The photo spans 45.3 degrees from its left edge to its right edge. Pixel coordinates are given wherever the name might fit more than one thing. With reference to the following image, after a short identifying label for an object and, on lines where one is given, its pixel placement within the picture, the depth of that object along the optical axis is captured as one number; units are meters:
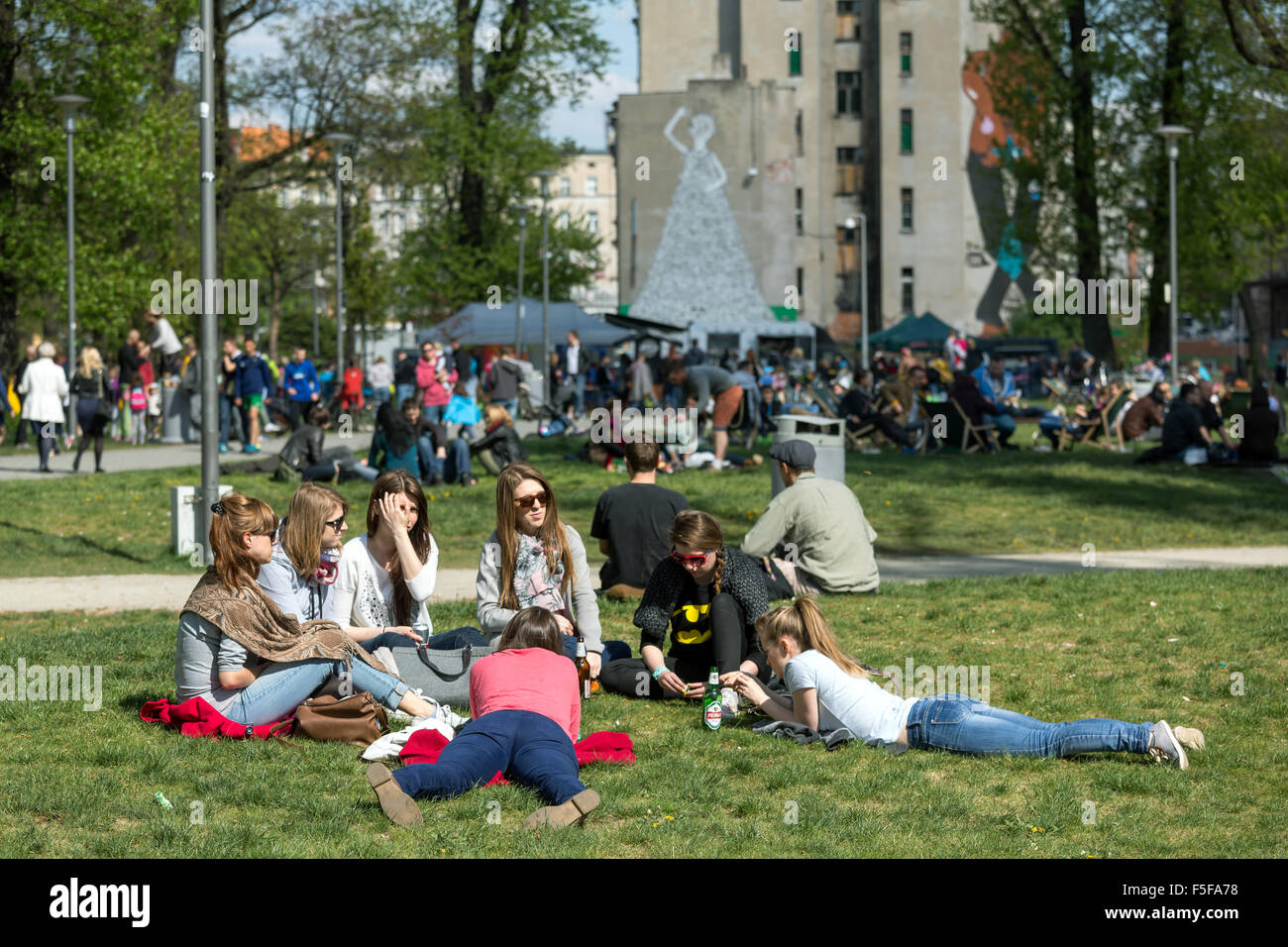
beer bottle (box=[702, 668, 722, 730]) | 7.77
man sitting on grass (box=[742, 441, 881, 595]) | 10.75
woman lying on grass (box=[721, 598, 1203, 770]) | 6.96
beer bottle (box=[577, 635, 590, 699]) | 8.44
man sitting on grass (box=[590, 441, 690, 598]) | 10.53
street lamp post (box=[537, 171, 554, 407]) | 35.25
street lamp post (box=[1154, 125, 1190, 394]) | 31.78
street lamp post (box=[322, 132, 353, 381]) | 29.22
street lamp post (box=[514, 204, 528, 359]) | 37.69
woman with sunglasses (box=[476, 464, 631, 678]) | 8.46
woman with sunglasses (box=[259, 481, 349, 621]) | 7.91
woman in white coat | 22.53
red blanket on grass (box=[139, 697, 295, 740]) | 7.39
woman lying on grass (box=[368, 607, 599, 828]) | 6.01
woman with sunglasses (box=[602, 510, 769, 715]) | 8.26
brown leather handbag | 7.33
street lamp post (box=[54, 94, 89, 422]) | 26.64
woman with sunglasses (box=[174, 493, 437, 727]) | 7.15
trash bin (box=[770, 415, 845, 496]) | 14.84
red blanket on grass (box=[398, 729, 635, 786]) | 6.79
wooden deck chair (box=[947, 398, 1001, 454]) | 23.64
